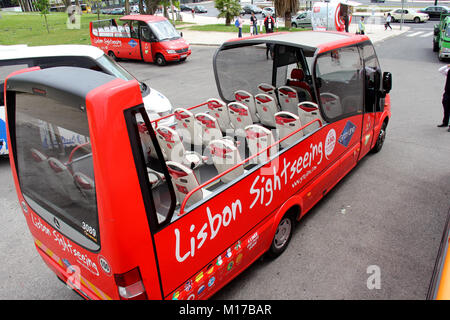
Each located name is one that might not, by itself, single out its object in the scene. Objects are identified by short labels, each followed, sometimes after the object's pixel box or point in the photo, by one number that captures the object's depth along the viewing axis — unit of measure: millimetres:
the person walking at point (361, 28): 21594
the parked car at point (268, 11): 37425
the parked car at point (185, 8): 53656
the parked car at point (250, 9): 43344
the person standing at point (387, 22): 26930
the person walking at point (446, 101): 7922
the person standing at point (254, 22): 24197
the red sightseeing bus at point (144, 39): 16672
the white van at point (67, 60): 7281
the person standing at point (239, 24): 23647
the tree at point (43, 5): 26562
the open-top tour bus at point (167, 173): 2322
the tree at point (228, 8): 30422
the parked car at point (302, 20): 29516
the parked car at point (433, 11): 33594
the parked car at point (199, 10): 50753
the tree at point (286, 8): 25797
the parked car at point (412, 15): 32750
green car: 14816
